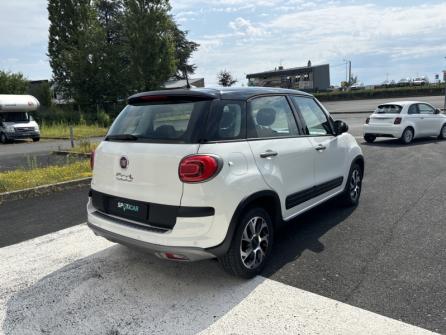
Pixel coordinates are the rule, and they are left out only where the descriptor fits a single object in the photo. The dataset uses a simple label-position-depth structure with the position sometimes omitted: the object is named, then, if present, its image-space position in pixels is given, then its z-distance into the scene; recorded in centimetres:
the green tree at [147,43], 3079
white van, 2100
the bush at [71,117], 3000
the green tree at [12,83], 3297
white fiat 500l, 316
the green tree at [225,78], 5915
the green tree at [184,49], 5088
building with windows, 6644
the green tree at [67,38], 3425
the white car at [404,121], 1325
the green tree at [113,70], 3434
